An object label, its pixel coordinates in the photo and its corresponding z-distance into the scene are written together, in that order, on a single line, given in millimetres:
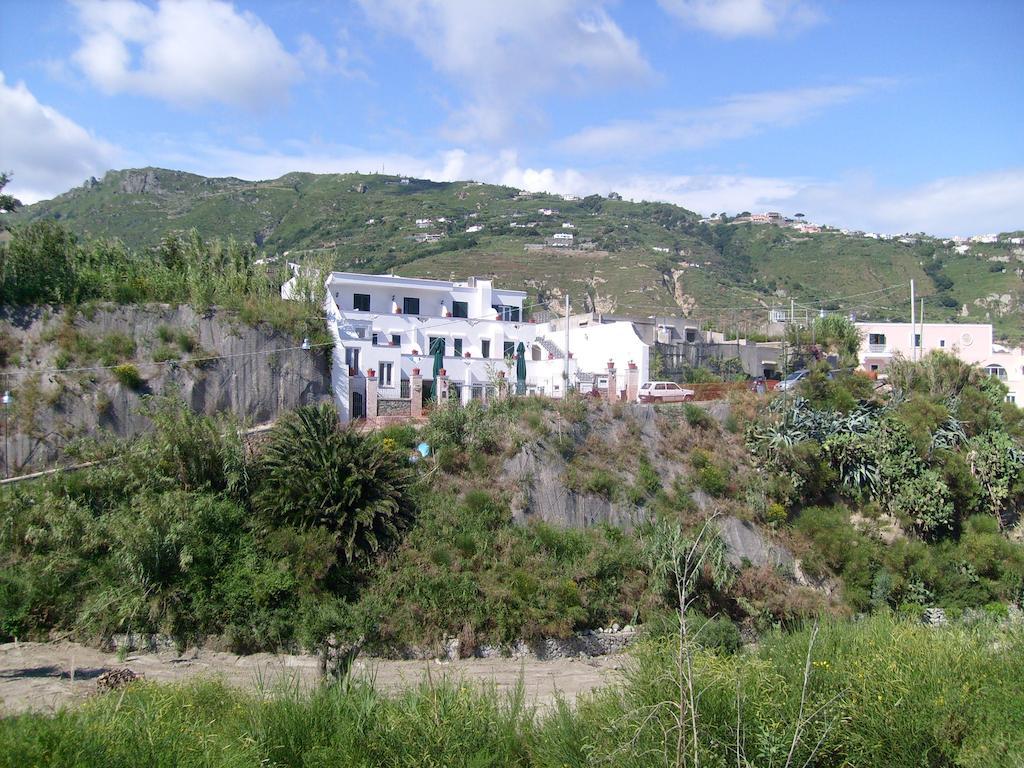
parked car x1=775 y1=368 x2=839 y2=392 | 30834
